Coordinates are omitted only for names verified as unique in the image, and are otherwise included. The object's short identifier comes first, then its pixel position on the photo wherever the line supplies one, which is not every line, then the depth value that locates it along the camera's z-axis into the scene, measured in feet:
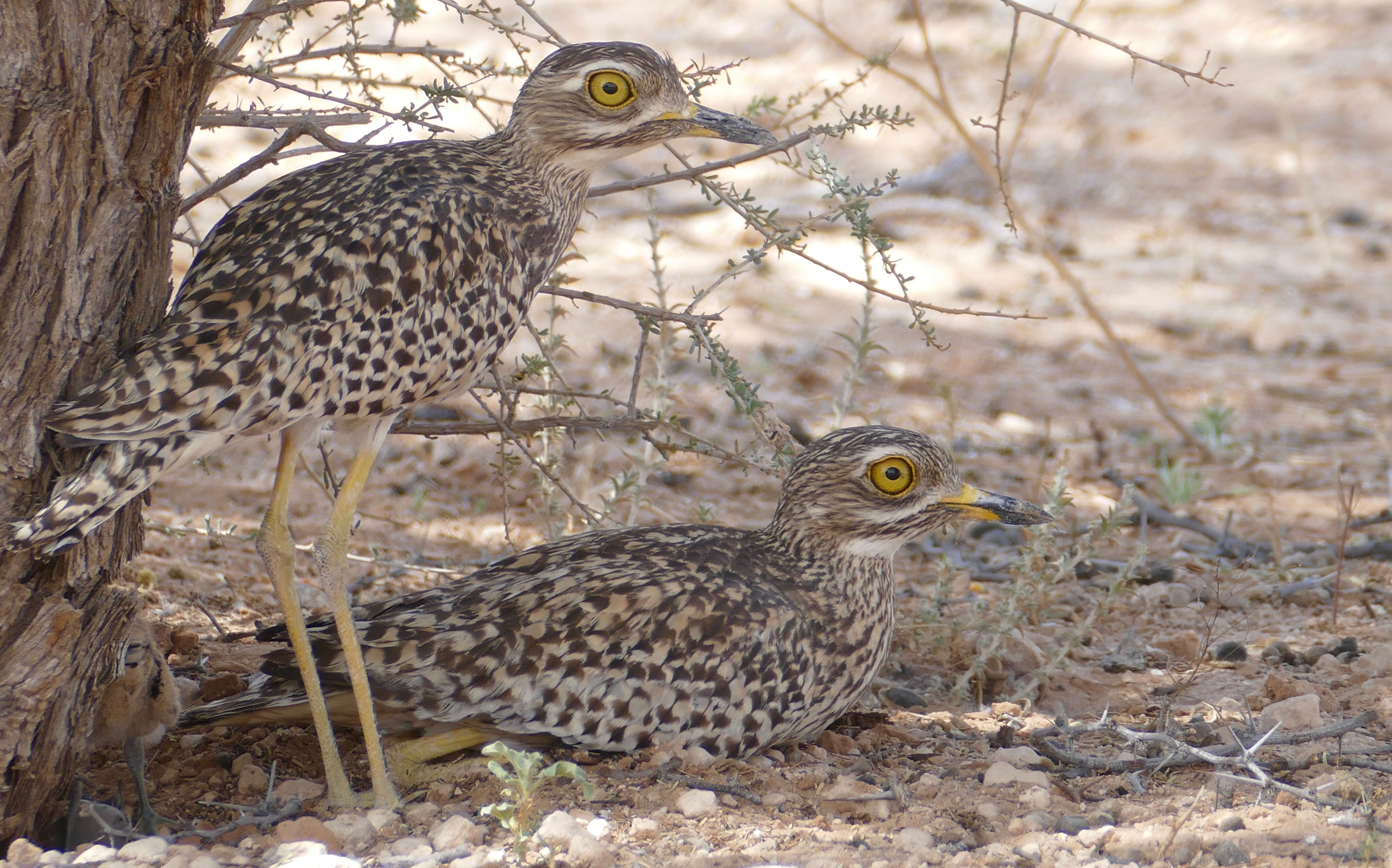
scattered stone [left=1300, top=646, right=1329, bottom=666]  27.91
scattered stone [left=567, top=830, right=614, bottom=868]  17.03
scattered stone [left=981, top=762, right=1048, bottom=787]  21.15
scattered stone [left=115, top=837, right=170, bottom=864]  16.98
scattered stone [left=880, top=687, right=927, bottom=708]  27.35
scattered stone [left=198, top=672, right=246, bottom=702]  25.34
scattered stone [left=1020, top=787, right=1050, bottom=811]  20.12
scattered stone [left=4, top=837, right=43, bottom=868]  17.13
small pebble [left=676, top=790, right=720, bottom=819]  19.56
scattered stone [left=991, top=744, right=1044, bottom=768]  22.35
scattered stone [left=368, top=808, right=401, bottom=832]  19.38
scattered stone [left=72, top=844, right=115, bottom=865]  16.62
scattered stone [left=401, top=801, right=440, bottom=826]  19.70
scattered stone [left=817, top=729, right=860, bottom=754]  24.56
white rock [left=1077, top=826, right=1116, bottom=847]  18.13
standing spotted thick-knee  18.51
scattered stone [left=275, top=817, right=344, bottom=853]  18.38
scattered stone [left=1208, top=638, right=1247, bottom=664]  28.58
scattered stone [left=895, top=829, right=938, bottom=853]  18.39
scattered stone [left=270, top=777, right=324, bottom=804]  21.36
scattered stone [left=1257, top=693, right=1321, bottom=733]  23.21
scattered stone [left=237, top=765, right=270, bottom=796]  22.08
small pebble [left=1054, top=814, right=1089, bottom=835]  19.02
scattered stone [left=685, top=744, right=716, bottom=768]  21.77
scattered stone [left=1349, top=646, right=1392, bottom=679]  26.35
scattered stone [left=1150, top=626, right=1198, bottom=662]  29.04
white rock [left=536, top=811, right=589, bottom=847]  17.46
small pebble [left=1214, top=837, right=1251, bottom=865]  17.08
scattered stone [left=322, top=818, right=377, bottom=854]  18.35
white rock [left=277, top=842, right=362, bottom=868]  16.88
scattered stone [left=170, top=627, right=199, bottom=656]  27.58
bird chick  21.11
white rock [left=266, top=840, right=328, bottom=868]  17.35
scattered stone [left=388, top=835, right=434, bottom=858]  17.78
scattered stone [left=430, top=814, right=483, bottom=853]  18.08
